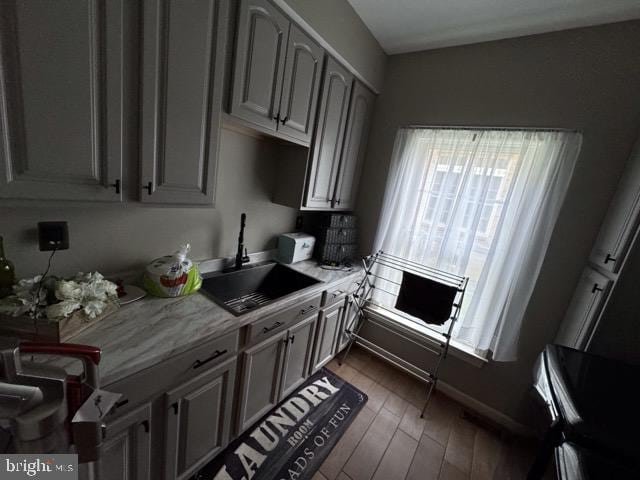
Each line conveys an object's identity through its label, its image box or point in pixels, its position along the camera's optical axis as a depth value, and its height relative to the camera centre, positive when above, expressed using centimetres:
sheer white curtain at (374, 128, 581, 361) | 167 +2
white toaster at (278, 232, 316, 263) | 199 -48
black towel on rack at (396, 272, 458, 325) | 189 -69
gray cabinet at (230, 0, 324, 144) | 117 +53
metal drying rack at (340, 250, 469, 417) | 197 -80
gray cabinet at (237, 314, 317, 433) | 137 -109
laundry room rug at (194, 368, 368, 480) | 137 -149
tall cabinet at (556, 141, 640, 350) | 122 -14
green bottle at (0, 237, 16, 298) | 88 -47
